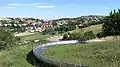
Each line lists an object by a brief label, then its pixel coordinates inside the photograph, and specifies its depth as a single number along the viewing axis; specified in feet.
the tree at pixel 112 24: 75.29
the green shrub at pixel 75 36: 85.67
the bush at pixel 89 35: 77.12
